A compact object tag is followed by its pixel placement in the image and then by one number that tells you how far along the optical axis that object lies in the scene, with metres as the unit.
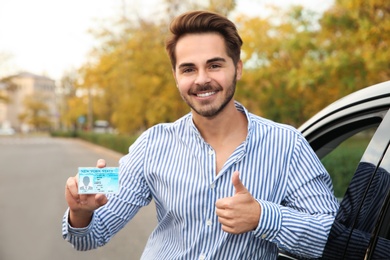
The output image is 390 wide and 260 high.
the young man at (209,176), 1.94
